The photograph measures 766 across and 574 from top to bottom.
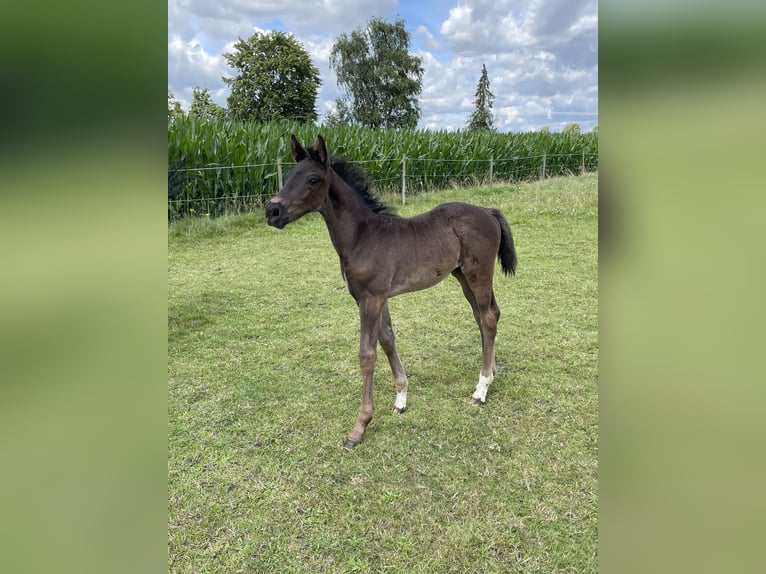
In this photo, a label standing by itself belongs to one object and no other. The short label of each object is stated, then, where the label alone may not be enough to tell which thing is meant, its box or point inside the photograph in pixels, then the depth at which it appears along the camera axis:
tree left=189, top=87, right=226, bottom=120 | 33.41
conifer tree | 46.47
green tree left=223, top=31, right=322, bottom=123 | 34.88
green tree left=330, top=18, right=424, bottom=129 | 35.72
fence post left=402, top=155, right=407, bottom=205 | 12.13
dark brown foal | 2.82
